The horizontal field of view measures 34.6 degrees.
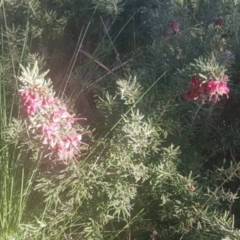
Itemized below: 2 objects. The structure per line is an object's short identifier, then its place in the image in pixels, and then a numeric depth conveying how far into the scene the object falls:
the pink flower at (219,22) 1.94
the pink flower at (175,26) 1.85
